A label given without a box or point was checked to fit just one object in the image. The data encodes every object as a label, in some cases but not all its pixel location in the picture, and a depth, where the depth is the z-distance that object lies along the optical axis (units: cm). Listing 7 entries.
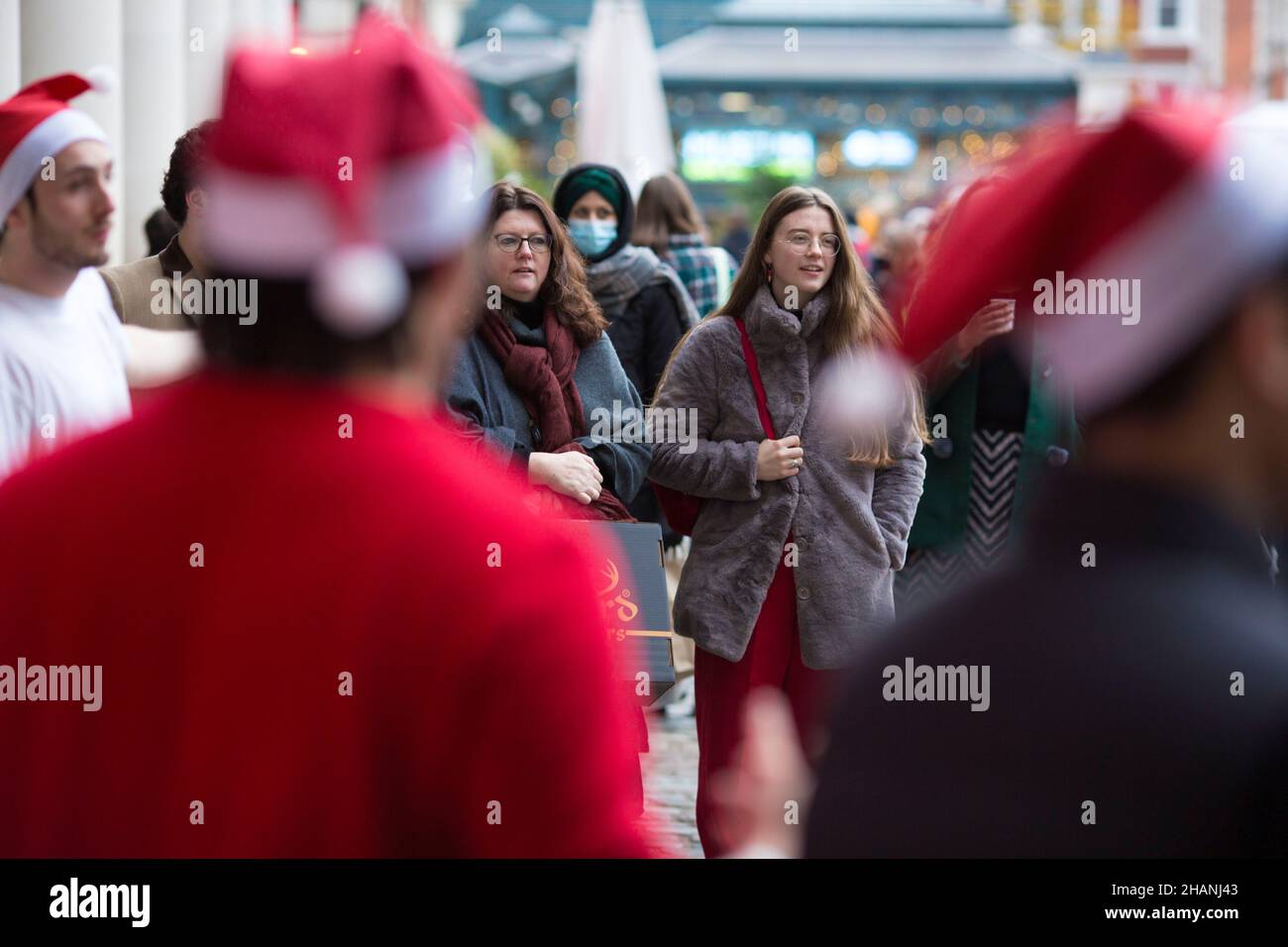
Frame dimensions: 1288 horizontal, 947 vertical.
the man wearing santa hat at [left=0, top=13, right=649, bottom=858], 327
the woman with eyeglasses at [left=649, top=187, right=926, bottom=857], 981
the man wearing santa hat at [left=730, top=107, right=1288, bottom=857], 317
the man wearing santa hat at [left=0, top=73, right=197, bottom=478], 722
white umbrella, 2422
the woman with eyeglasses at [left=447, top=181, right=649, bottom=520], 986
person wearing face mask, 1268
